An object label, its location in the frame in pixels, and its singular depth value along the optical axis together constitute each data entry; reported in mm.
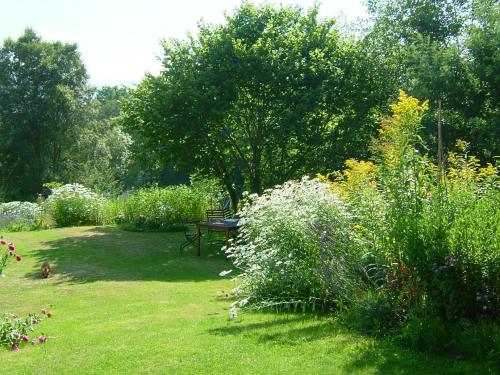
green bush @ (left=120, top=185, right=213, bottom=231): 18984
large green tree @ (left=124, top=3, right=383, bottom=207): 15836
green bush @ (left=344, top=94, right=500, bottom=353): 4559
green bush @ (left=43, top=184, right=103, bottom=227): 19734
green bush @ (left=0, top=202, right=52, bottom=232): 19203
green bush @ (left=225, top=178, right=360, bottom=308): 6262
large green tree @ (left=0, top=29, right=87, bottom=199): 34875
